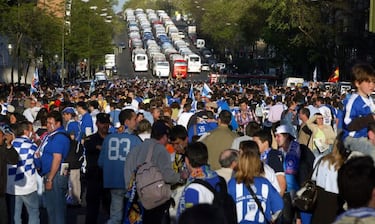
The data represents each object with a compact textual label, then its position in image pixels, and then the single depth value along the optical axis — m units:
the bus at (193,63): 120.19
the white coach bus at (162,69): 112.31
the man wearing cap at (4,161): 10.94
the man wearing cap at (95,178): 13.16
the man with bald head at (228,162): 9.53
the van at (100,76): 86.74
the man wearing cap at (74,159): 14.20
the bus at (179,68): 112.75
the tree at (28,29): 55.56
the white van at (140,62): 122.50
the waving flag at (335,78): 61.53
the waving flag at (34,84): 33.90
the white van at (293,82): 62.00
